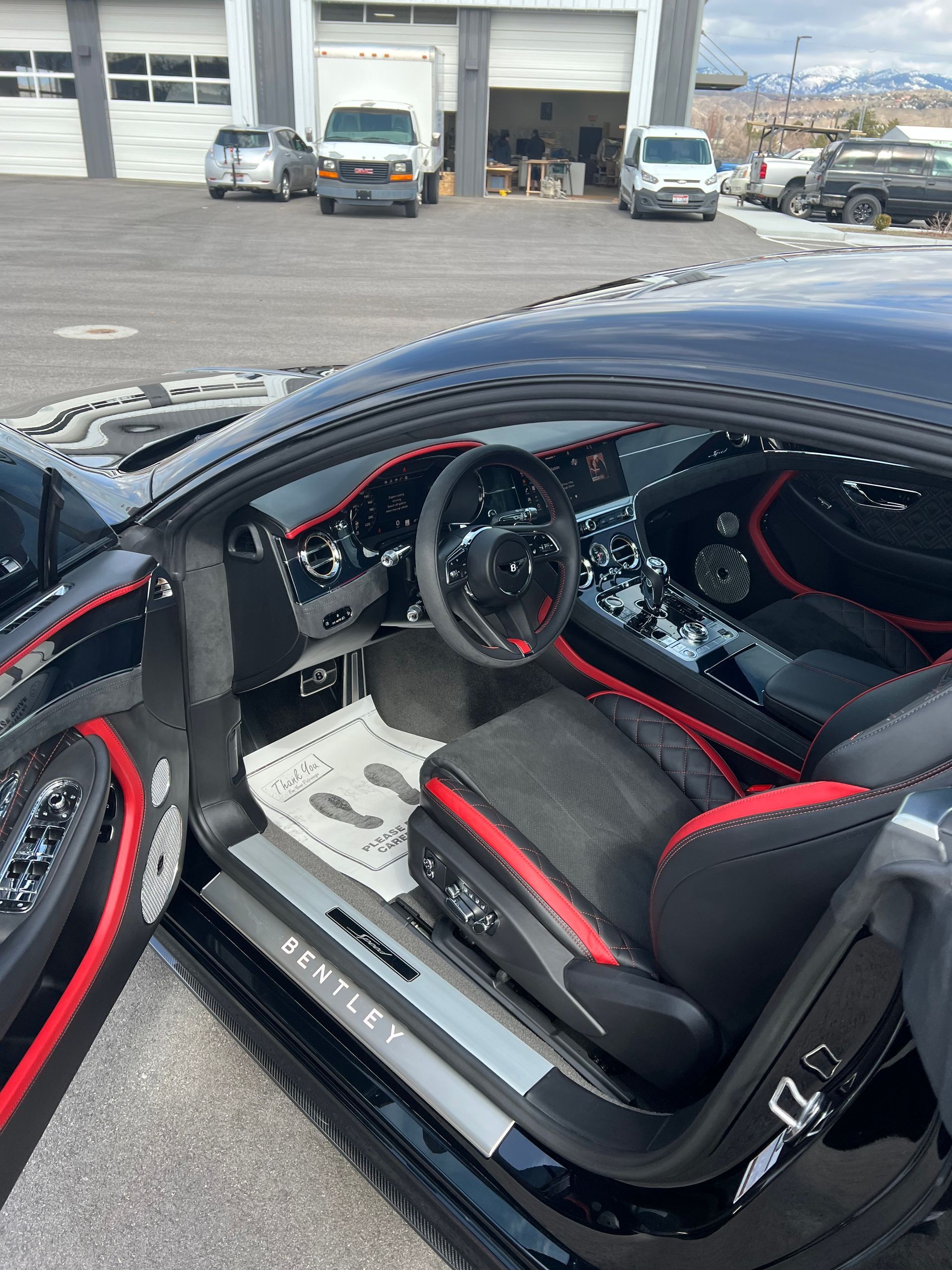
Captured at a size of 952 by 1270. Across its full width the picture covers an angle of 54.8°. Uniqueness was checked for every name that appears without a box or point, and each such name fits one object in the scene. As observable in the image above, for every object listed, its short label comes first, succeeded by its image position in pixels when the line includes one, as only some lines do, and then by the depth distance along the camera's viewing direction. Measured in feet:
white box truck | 57.26
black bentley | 3.93
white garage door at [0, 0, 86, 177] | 76.84
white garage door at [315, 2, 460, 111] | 76.23
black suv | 62.18
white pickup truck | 70.18
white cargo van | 60.29
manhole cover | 27.26
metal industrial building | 74.54
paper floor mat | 8.31
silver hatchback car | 63.57
